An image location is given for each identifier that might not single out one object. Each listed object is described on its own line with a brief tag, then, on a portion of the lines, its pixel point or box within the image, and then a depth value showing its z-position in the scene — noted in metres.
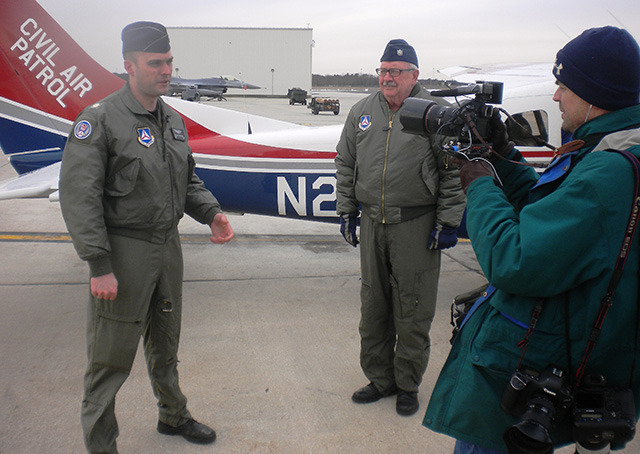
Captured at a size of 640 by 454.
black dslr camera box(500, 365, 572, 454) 1.25
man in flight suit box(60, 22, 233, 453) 1.97
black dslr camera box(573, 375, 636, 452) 1.23
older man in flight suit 2.67
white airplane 4.37
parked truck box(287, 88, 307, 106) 40.00
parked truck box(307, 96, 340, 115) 28.58
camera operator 1.14
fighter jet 30.70
